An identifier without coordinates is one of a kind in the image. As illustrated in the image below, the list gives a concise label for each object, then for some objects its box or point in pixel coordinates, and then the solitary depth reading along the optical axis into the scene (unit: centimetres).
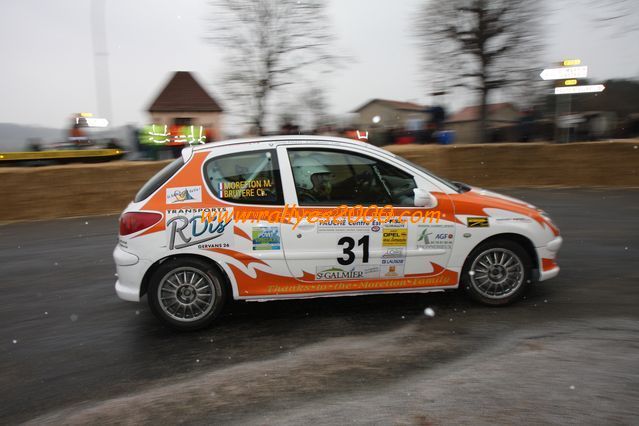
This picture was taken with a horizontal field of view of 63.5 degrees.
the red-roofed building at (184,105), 4830
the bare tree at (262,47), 2089
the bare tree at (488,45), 2170
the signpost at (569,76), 1494
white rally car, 454
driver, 462
